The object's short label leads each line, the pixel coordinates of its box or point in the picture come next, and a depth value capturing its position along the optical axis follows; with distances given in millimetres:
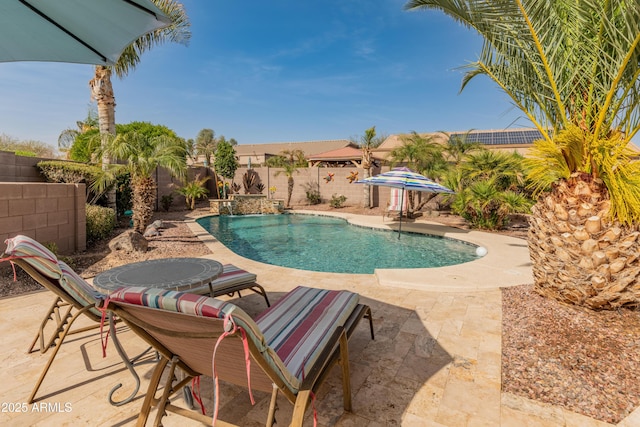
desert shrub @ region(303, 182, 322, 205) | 19795
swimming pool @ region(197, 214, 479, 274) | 7823
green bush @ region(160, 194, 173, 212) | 15830
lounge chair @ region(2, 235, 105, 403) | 2268
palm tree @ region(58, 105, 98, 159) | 26219
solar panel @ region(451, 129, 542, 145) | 24125
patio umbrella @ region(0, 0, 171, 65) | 2693
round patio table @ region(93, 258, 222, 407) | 2562
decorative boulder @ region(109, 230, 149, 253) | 6930
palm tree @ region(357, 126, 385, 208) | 16728
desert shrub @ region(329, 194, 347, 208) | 18391
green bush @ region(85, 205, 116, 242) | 7809
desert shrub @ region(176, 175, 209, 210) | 16531
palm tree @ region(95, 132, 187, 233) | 8050
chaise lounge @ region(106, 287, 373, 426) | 1376
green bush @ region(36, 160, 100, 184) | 8992
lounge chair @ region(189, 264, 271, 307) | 3365
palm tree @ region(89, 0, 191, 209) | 10508
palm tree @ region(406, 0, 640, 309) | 3447
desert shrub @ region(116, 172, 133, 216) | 11719
